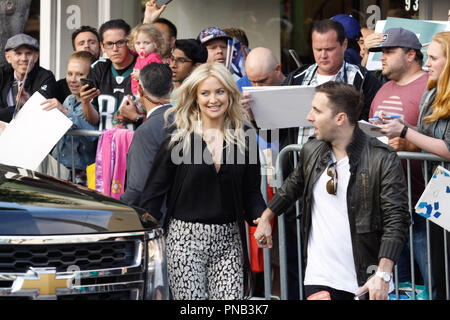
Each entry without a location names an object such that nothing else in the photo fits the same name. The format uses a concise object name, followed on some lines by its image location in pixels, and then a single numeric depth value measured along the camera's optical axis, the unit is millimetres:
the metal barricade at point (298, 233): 10970
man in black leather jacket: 8955
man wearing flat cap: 15627
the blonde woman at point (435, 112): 10375
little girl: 13528
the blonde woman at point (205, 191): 9892
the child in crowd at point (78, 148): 13817
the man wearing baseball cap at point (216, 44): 15374
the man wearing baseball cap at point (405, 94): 11358
